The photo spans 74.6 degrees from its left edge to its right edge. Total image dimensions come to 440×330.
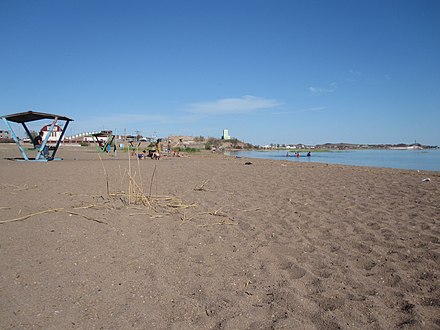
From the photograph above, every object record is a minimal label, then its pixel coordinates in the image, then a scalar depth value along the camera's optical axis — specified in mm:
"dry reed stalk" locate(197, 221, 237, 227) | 4242
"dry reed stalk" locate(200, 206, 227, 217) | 4796
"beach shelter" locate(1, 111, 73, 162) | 14270
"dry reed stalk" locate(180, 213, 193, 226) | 4296
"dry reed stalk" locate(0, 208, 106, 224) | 3947
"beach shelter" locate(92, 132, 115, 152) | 30734
